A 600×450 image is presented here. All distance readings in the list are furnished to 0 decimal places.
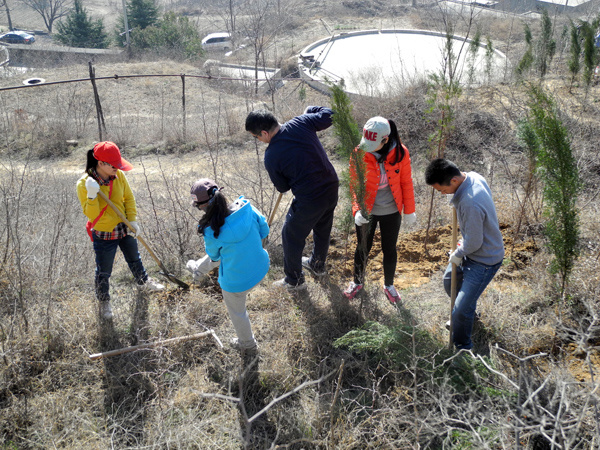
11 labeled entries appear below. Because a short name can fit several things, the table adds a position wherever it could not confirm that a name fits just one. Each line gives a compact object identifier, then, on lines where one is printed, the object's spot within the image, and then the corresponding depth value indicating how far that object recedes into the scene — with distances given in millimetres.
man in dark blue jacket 3557
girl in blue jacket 2807
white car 29078
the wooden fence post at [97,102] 9977
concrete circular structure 16647
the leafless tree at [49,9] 40625
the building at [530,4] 29141
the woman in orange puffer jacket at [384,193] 3334
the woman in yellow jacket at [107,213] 3436
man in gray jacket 2816
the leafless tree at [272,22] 21569
